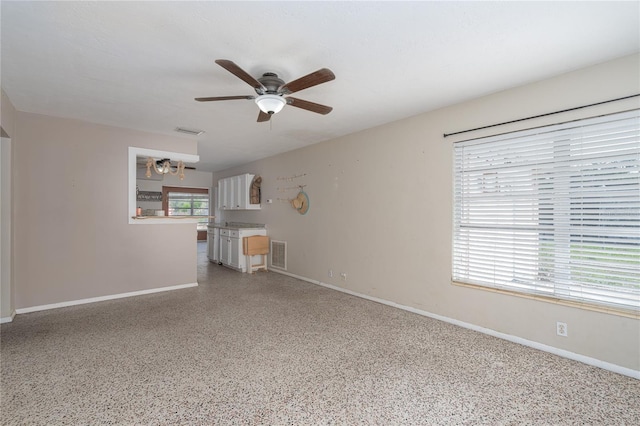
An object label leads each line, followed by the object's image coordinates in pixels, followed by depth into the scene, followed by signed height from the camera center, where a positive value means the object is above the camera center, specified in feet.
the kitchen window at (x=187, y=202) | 26.50 +1.08
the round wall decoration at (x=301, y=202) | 17.89 +0.67
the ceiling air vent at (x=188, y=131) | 14.48 +4.19
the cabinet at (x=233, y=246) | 20.45 -2.51
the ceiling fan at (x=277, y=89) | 7.03 +3.33
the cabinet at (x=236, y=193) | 22.11 +1.60
